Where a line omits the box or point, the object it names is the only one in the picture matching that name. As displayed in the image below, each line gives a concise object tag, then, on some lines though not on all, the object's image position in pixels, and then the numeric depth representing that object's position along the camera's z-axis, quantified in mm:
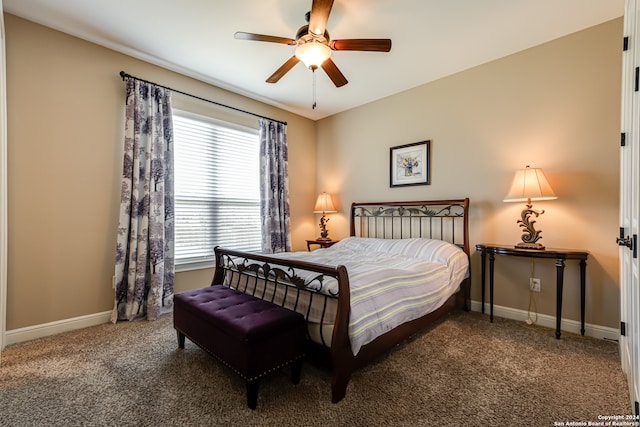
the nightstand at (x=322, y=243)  4441
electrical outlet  2939
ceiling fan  2160
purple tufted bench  1630
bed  1742
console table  2492
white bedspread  1840
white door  1350
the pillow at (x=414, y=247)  2967
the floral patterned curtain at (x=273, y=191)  4242
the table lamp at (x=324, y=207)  4512
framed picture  3732
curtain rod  2998
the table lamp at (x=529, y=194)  2646
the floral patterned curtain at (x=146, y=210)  2941
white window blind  3531
